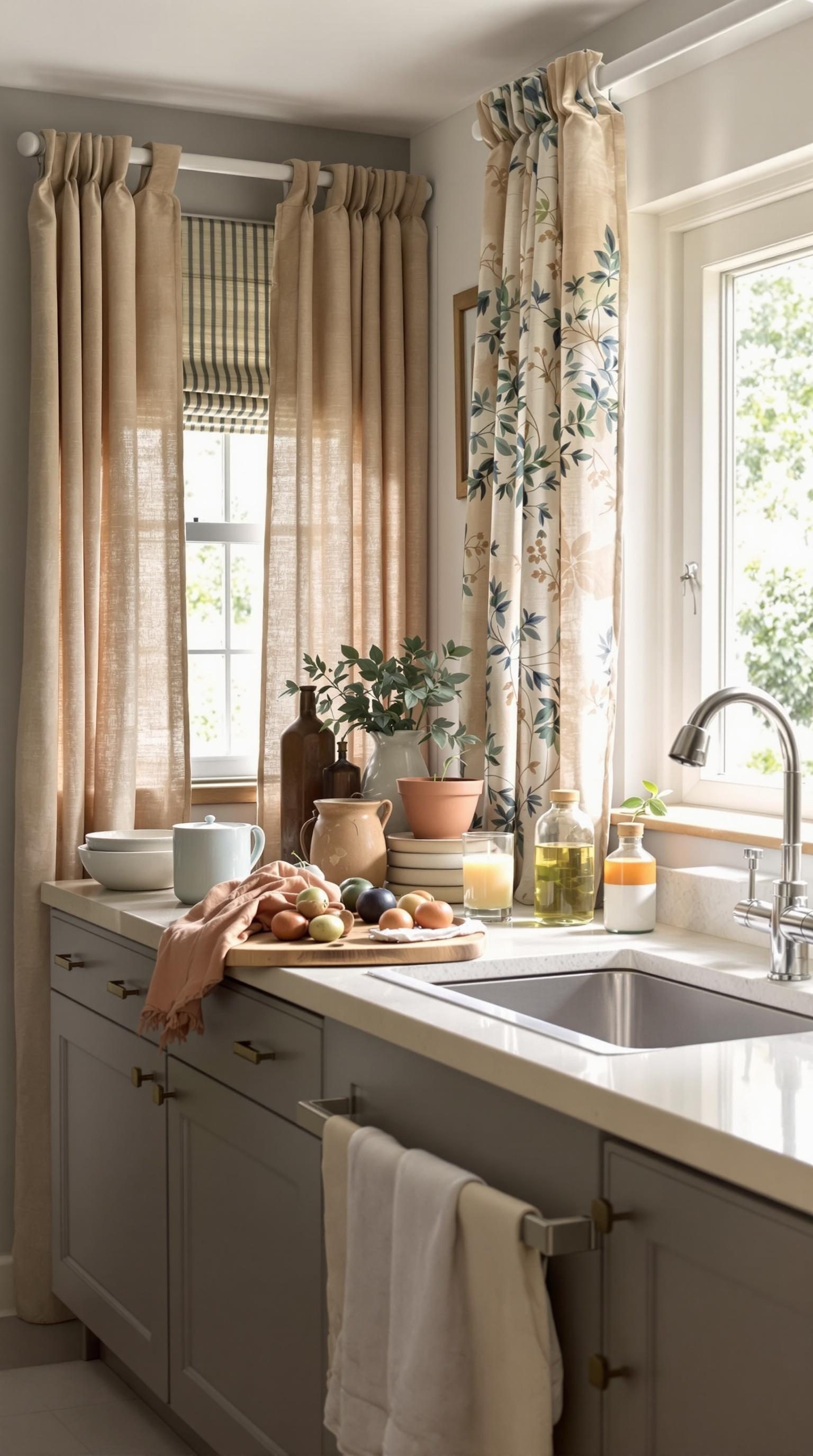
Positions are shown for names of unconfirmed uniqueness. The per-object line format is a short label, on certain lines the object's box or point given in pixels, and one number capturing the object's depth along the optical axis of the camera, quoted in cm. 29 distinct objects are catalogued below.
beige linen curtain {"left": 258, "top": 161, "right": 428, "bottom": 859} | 317
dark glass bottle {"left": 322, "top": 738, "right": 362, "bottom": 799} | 292
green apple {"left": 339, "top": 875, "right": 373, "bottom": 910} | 242
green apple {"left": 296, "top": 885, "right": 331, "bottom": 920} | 229
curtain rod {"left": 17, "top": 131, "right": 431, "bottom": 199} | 306
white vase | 286
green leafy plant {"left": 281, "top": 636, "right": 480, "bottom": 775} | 280
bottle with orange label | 238
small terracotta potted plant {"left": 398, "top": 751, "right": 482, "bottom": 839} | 271
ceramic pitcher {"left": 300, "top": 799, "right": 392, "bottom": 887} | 263
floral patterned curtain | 261
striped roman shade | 319
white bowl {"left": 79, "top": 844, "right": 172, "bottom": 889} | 280
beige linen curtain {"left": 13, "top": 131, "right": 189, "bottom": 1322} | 299
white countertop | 133
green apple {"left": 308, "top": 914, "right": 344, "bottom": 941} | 221
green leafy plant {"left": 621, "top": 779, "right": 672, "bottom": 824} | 259
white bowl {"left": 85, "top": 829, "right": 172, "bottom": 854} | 282
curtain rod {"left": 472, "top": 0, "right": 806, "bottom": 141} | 226
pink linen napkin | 223
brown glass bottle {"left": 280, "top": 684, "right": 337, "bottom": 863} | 295
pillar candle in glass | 248
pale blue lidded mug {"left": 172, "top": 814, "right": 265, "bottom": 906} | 263
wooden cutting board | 216
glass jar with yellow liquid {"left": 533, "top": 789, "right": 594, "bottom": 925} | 250
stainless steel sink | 210
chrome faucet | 199
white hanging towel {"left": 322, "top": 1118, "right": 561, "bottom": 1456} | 154
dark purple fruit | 236
